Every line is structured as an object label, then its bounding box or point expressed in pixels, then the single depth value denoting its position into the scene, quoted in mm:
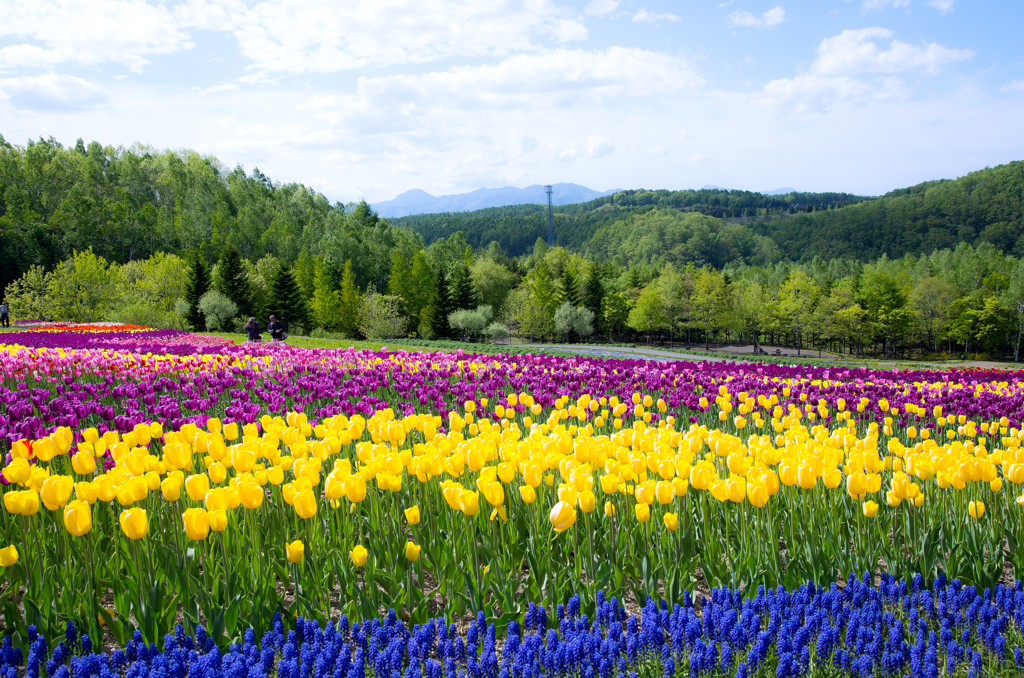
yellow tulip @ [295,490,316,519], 3203
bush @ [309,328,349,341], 49700
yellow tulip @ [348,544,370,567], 3123
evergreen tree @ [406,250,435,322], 65938
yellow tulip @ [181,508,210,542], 3059
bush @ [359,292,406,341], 53781
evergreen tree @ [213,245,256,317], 57000
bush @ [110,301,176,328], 42844
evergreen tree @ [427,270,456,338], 62156
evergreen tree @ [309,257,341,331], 59062
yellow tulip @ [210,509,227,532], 3141
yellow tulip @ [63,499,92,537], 3039
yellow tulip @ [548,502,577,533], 3182
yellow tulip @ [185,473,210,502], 3375
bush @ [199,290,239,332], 52969
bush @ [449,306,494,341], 59719
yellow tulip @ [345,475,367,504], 3510
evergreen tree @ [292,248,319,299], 66625
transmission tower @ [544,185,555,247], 179375
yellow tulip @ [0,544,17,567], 3060
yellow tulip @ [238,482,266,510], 3260
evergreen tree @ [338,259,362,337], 58469
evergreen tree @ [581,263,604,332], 73562
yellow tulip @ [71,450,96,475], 3831
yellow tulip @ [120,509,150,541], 3019
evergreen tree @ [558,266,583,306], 71750
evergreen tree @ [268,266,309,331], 58312
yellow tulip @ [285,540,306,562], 3094
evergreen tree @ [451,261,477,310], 62469
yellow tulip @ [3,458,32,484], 3535
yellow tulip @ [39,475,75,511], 3271
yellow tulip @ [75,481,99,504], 3257
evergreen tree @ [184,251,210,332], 56744
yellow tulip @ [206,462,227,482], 3826
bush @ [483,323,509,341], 59500
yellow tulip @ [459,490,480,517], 3330
